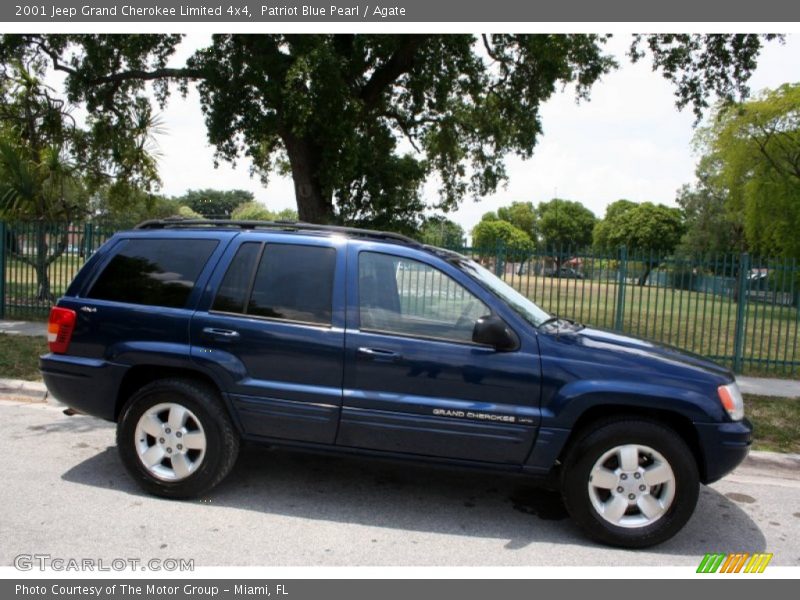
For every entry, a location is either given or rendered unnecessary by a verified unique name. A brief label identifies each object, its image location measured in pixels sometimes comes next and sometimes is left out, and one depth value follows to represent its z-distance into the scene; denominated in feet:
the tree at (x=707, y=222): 152.97
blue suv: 12.81
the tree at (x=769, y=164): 88.63
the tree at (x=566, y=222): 325.01
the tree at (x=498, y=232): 299.79
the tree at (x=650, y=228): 262.88
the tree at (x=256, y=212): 280.18
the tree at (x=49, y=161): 40.73
